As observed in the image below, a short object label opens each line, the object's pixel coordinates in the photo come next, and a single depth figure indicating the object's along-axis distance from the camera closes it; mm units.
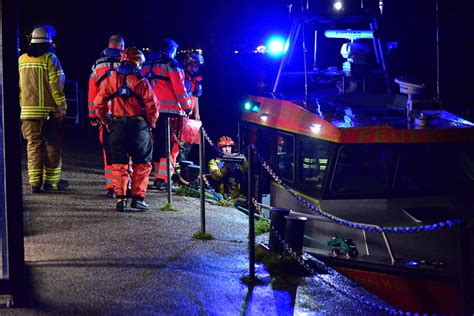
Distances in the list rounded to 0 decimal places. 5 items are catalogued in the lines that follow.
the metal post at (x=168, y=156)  8995
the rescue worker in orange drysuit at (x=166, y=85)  10156
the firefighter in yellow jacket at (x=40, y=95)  9109
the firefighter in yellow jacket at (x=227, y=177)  10523
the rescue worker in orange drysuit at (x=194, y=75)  11133
